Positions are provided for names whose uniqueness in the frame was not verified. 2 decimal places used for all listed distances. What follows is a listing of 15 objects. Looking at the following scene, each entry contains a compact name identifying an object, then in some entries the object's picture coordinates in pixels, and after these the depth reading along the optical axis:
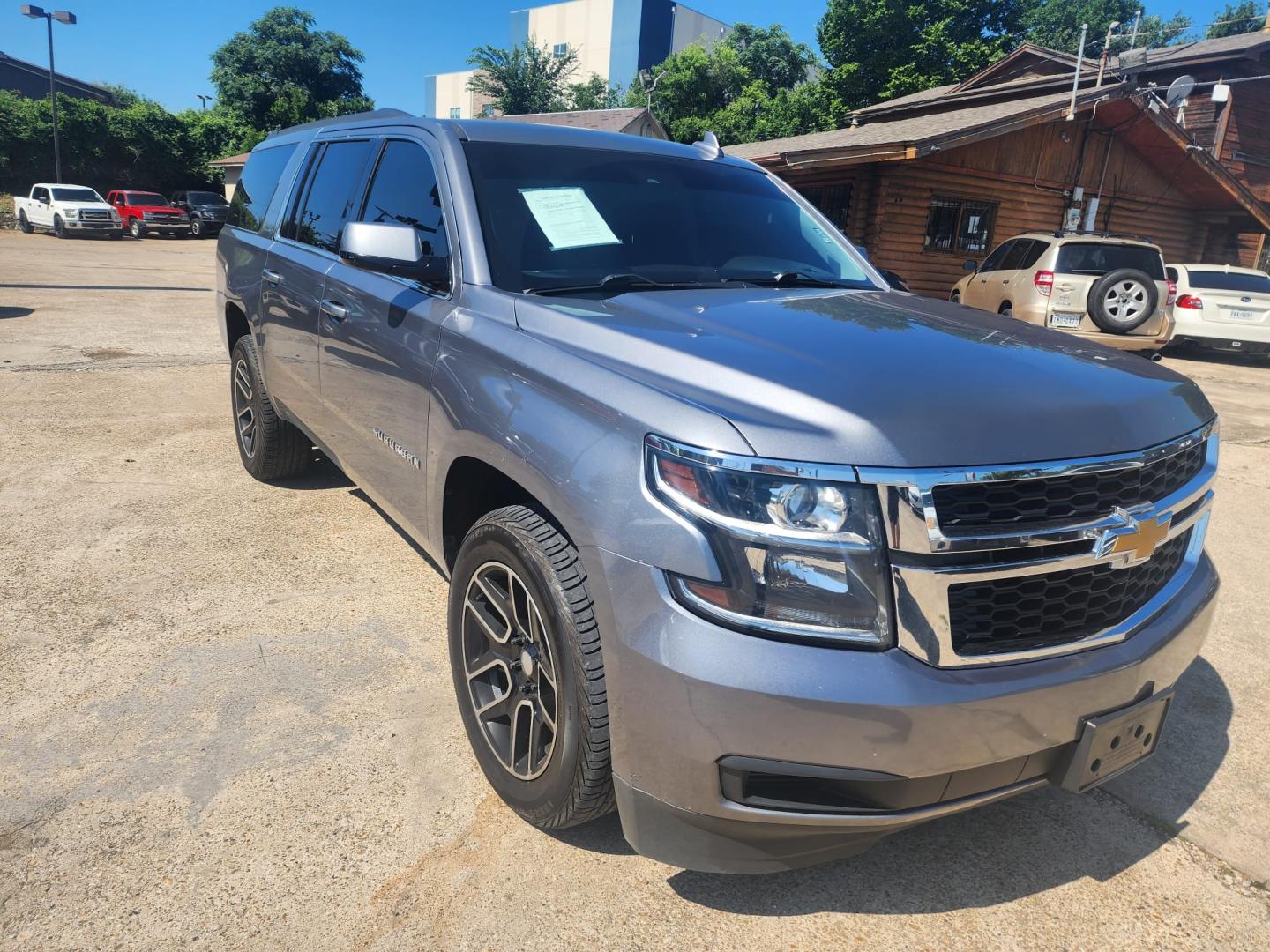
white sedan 12.90
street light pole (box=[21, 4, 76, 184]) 30.53
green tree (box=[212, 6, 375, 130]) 44.97
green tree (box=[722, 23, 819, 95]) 44.09
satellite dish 16.19
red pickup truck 31.94
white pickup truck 29.28
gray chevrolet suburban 1.63
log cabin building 15.17
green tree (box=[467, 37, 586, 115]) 42.56
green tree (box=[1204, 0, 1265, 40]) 57.25
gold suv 10.18
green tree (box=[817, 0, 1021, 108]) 35.19
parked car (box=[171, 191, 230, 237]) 33.94
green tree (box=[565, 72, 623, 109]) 46.94
